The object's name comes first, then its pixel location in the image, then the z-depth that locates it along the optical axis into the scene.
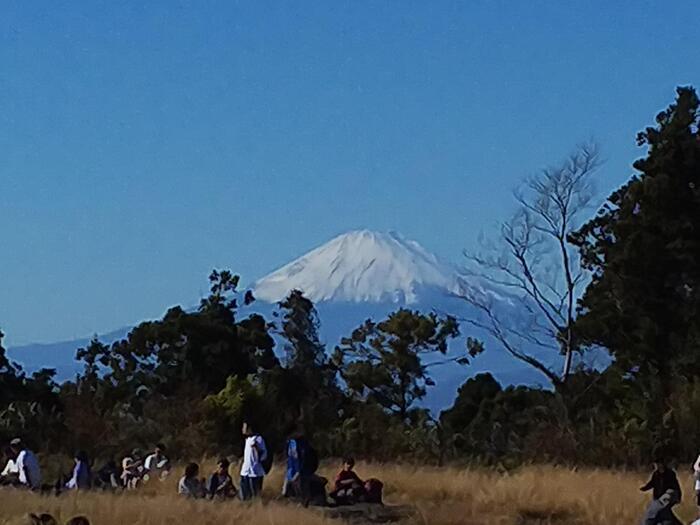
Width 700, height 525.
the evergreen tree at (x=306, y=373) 41.25
